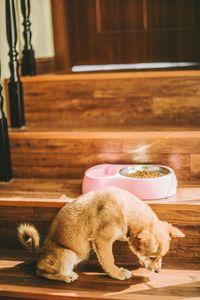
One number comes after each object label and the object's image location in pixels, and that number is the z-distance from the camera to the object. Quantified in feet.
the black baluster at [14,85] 8.26
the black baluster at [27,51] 9.22
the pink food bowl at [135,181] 6.65
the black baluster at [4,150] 7.77
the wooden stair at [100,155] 6.07
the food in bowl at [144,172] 6.98
